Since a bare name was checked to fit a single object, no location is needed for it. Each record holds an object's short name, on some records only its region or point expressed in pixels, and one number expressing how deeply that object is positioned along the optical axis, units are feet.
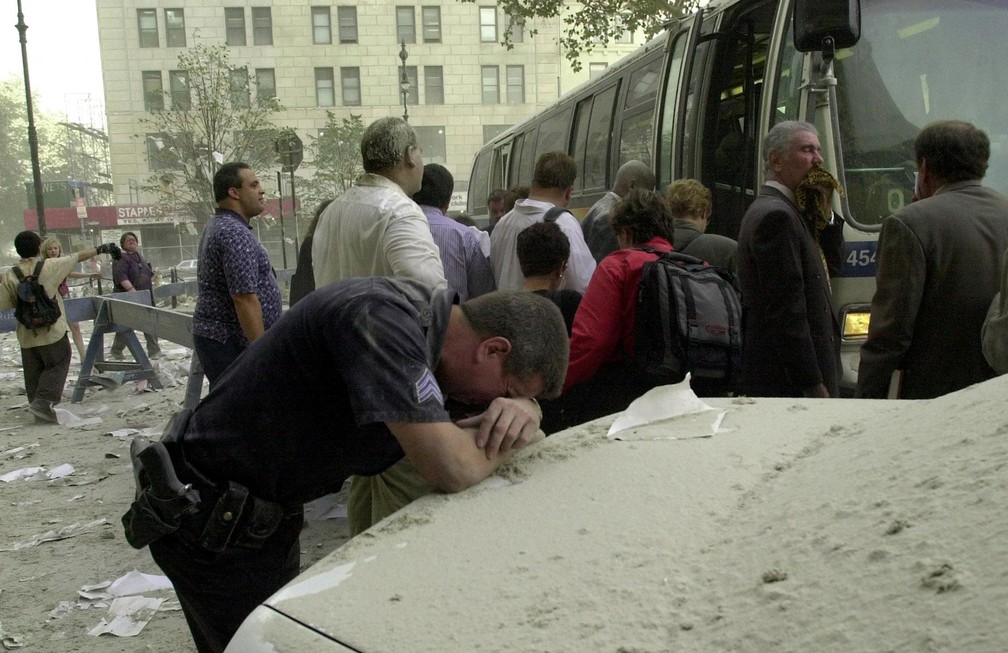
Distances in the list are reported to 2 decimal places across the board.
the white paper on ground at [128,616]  13.23
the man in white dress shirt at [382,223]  12.85
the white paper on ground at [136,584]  14.74
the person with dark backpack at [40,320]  29.55
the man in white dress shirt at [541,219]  15.96
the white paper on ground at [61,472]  22.58
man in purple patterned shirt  16.11
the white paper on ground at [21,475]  22.67
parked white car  3.92
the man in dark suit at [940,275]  12.14
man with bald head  18.78
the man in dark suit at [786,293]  13.32
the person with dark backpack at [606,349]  12.20
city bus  16.88
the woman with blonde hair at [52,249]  32.48
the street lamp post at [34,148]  65.72
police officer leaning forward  6.44
